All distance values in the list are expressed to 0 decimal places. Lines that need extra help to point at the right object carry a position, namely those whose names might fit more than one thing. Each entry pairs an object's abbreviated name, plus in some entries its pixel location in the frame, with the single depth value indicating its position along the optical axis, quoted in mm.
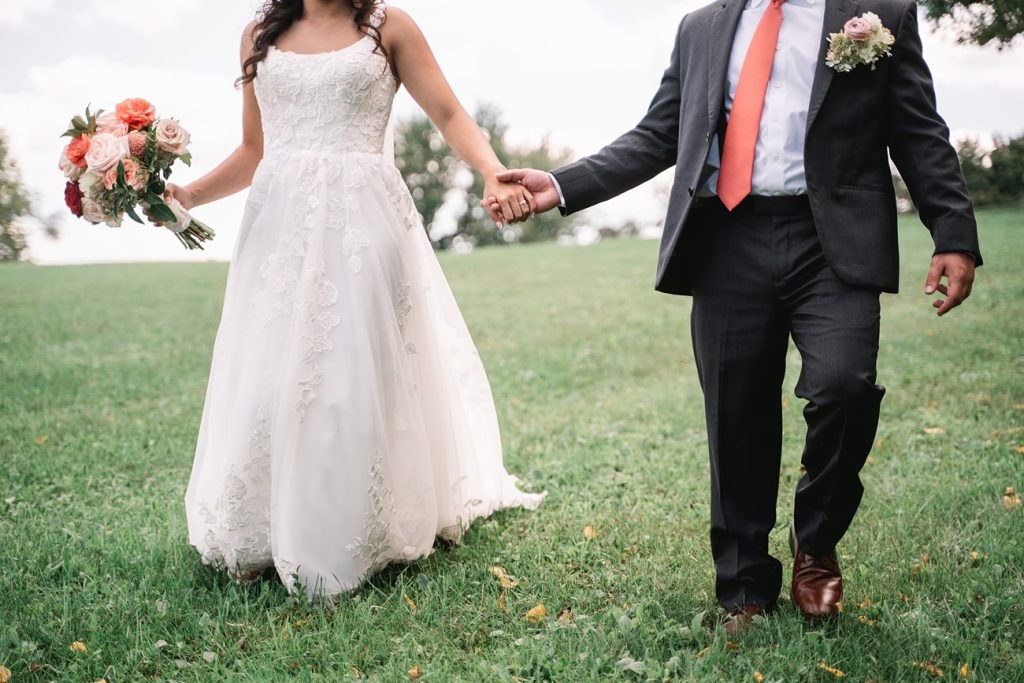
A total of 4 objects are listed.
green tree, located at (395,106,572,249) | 57062
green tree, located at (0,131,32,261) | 21773
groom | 3193
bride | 3820
